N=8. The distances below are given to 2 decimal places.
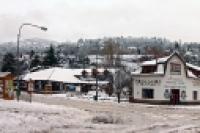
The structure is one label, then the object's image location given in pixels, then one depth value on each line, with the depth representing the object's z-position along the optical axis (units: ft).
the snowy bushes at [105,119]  108.99
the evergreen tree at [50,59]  520.83
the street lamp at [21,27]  162.07
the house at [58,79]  387.02
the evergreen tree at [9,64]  437.99
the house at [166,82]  231.91
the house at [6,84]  148.46
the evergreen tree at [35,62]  525.34
